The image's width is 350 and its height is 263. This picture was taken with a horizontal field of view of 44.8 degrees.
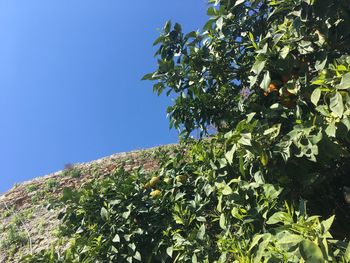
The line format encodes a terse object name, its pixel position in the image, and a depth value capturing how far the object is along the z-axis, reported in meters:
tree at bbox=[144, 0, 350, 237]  1.90
